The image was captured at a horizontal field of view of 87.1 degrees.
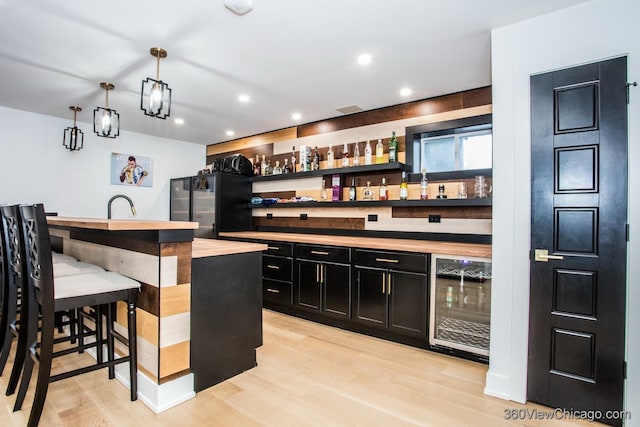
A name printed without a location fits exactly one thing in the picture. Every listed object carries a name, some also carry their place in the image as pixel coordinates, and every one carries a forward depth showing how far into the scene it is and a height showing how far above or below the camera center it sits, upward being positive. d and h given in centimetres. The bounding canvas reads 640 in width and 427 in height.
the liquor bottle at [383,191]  376 +25
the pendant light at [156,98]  236 +81
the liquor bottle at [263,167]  500 +69
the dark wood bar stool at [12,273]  190 -39
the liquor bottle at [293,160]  469 +74
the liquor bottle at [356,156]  397 +68
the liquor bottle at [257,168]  518 +69
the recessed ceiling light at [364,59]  268 +126
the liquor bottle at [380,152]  380 +70
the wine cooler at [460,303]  268 -74
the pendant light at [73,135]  396 +98
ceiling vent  391 +124
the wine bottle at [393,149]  368 +71
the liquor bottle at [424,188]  346 +27
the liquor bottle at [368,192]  391 +25
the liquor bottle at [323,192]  430 +27
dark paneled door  185 -13
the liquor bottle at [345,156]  406 +70
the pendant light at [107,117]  296 +83
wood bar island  195 -57
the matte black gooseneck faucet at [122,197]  489 +15
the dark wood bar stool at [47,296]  162 -45
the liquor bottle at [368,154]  392 +69
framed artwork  498 +64
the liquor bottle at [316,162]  433 +66
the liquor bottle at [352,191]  400 +27
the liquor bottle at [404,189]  358 +26
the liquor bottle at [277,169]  482 +63
